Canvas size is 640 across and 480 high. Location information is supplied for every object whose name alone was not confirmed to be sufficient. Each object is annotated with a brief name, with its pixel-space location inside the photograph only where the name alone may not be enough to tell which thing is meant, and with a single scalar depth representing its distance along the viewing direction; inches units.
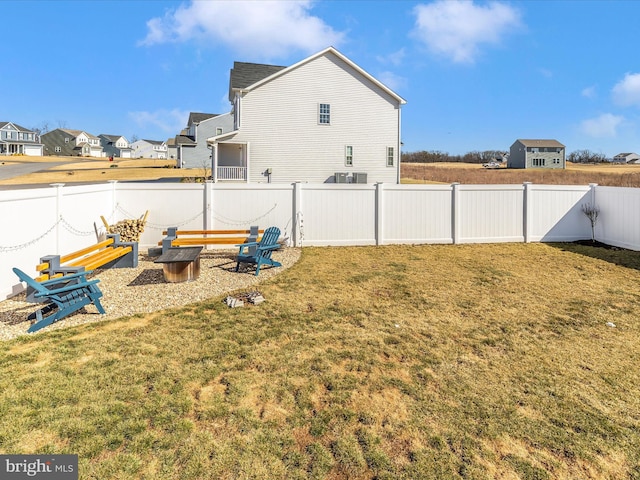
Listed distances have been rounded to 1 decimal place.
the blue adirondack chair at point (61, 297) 193.3
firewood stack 378.0
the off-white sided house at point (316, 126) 822.5
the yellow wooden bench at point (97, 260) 236.4
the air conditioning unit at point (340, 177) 867.0
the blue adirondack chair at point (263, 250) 313.9
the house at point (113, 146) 3624.5
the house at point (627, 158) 4683.1
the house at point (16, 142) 2815.0
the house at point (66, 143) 3336.6
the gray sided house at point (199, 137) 1630.2
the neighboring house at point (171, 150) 2903.5
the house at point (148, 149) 3742.6
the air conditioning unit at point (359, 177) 868.6
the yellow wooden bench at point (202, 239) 355.6
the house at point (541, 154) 2677.2
